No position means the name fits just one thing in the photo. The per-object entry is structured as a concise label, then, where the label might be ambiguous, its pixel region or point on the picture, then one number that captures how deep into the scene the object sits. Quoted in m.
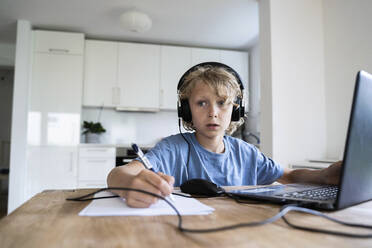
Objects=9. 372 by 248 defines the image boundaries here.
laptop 0.42
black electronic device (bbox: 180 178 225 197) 0.63
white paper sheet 0.43
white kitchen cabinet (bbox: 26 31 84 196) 3.18
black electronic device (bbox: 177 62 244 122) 1.02
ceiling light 2.78
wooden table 0.30
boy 0.96
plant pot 3.48
